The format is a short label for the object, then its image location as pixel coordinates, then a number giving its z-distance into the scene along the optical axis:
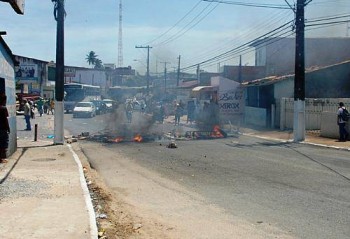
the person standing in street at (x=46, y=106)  49.22
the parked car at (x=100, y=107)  49.02
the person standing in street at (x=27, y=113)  25.61
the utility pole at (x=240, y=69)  48.26
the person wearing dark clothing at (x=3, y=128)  12.33
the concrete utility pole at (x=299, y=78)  20.38
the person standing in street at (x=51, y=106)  49.96
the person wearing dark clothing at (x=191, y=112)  35.62
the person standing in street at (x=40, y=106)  43.09
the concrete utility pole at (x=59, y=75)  18.47
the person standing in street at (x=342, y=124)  19.31
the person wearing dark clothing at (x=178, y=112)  33.28
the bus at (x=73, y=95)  51.31
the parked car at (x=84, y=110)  43.12
